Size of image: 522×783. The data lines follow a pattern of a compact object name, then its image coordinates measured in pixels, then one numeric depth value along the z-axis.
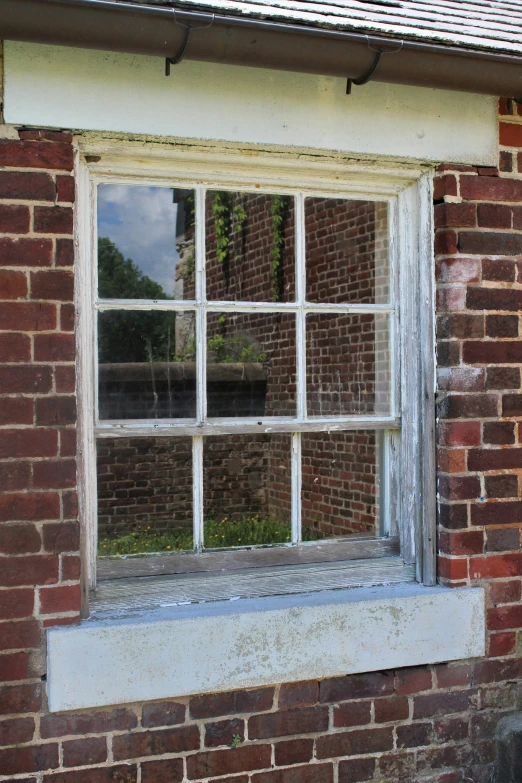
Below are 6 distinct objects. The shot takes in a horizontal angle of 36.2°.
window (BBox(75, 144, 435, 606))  3.19
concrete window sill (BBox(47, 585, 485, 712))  2.88
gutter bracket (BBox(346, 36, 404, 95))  2.87
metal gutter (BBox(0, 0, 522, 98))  2.56
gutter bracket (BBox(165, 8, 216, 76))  2.64
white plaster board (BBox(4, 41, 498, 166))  2.84
